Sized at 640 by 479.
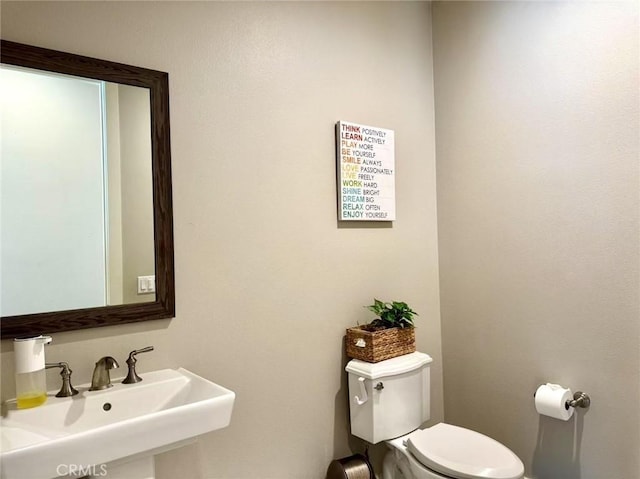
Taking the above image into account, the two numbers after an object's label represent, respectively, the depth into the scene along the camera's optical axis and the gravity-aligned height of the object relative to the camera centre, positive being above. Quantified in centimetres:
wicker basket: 187 -47
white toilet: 163 -83
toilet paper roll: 176 -69
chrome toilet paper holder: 179 -70
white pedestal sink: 96 -47
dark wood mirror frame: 127 +18
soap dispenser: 118 -34
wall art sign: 200 +32
